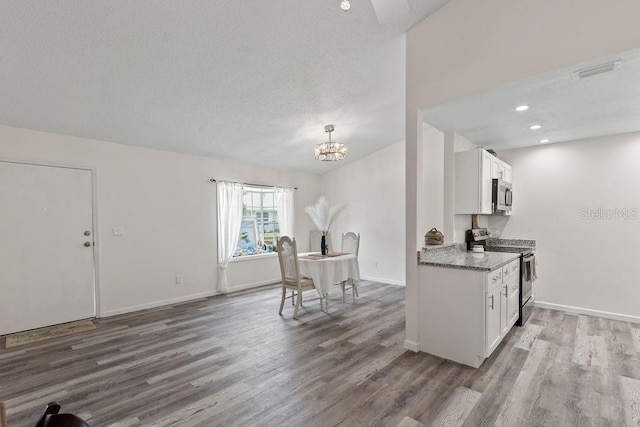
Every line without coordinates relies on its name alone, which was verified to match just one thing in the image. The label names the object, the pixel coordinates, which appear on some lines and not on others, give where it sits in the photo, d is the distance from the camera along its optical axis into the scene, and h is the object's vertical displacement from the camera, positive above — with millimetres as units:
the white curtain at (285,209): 6145 +11
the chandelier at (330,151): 4164 +805
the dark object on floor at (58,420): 845 -592
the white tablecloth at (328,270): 4066 -861
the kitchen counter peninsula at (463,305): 2566 -883
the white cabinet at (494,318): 2602 -1013
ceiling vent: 2088 +980
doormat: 3264 -1395
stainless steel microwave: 3926 +157
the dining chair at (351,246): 4694 -609
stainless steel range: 3570 -656
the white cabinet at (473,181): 3609 +318
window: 5762 -229
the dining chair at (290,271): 3961 -841
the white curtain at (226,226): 5199 -279
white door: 3467 -414
